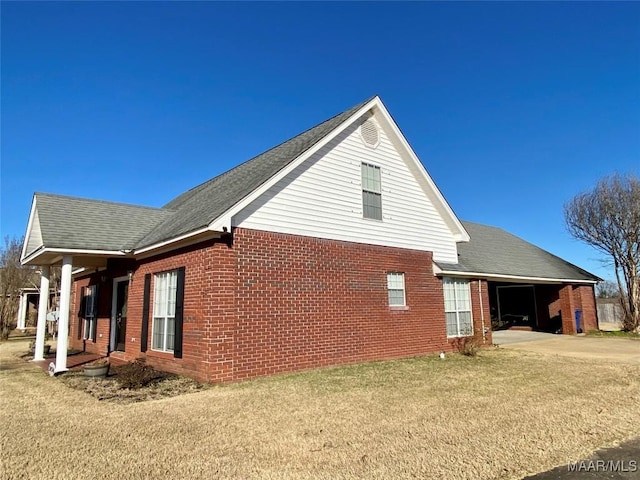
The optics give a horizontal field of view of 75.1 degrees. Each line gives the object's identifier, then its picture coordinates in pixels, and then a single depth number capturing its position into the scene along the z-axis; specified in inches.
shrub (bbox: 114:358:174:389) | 321.1
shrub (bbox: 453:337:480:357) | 501.0
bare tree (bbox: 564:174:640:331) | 835.4
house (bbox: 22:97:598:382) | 352.5
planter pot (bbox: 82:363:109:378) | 358.0
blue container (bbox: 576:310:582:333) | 830.5
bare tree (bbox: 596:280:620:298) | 2003.9
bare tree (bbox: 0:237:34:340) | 887.7
